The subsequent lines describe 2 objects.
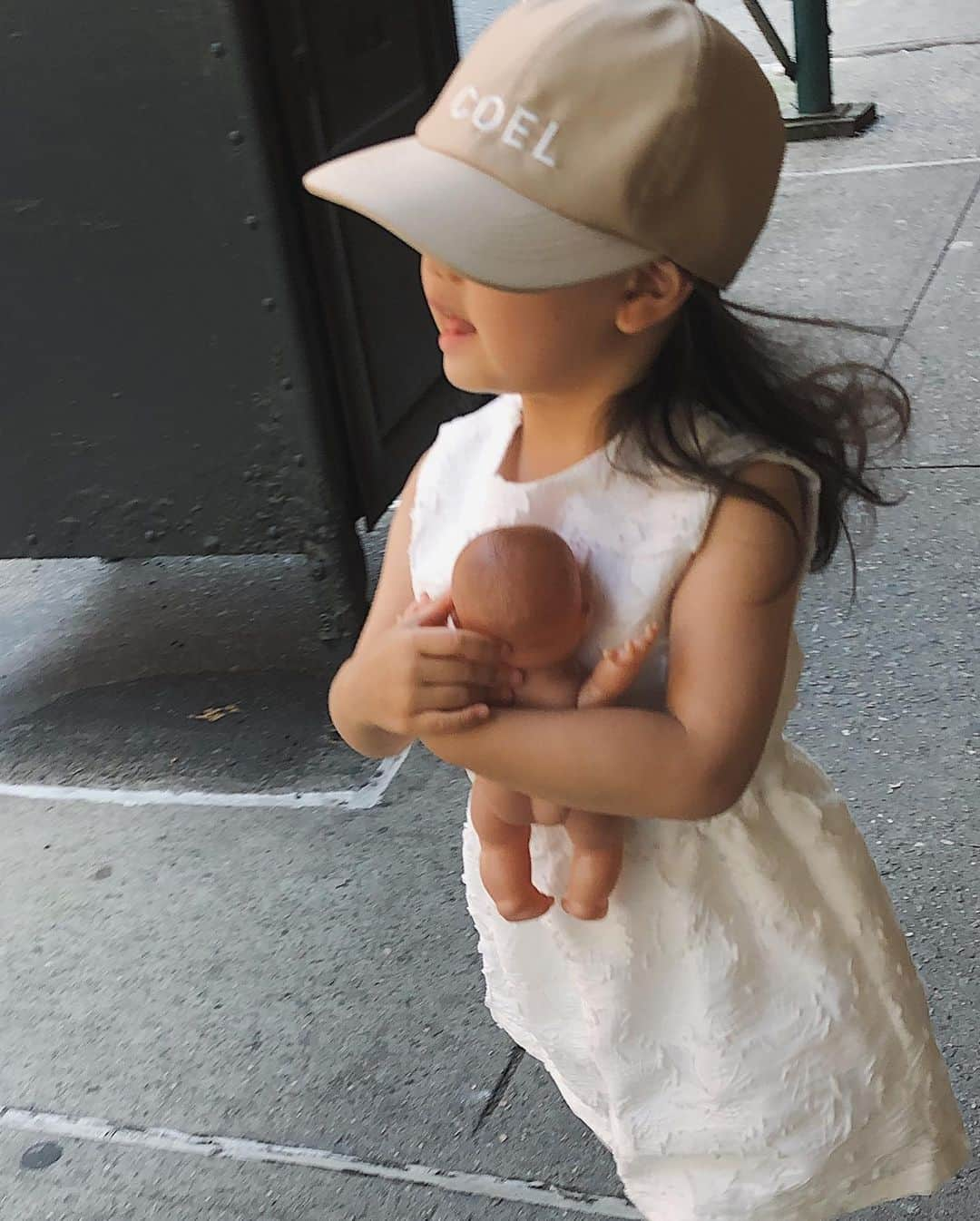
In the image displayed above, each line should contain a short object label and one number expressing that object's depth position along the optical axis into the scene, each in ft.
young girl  3.88
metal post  22.31
